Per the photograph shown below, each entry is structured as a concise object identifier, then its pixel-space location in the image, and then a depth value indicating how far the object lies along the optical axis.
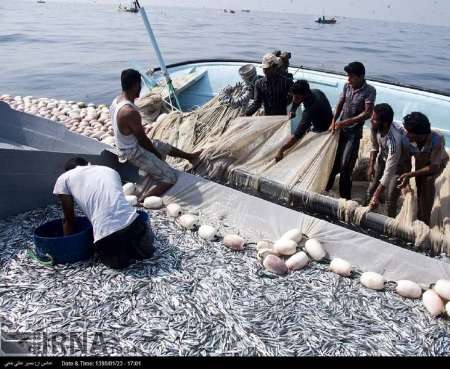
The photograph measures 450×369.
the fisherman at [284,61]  6.50
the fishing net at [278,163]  4.74
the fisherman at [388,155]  4.62
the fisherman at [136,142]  5.32
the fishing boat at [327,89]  8.23
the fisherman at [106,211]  4.27
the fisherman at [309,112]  5.54
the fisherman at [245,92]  7.40
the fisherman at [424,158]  4.36
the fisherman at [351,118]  5.28
